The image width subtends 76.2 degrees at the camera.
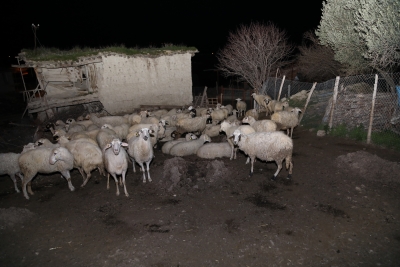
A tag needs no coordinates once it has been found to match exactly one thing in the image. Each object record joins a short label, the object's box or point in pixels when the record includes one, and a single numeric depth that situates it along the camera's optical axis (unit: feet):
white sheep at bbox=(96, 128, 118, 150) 29.89
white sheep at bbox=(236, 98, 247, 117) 55.57
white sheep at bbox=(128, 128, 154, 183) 25.70
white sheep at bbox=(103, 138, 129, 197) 23.48
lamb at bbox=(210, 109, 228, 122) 44.30
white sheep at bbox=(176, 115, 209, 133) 38.68
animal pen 48.19
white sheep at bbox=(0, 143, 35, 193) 24.39
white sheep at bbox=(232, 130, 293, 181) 24.44
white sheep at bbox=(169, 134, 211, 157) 32.17
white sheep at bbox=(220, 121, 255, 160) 29.71
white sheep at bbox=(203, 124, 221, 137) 39.32
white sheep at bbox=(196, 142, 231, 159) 30.58
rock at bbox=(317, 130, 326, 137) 35.66
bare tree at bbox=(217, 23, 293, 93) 54.85
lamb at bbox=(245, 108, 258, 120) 43.48
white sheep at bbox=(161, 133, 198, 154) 33.70
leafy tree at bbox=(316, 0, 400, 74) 26.25
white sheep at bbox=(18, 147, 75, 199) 23.77
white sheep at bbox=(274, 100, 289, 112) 43.25
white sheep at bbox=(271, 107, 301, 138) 35.53
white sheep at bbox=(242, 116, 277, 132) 31.50
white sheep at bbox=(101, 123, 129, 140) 35.08
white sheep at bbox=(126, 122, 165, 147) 32.43
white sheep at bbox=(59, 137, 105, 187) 25.18
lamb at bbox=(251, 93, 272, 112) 50.54
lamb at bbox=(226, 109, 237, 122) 42.88
